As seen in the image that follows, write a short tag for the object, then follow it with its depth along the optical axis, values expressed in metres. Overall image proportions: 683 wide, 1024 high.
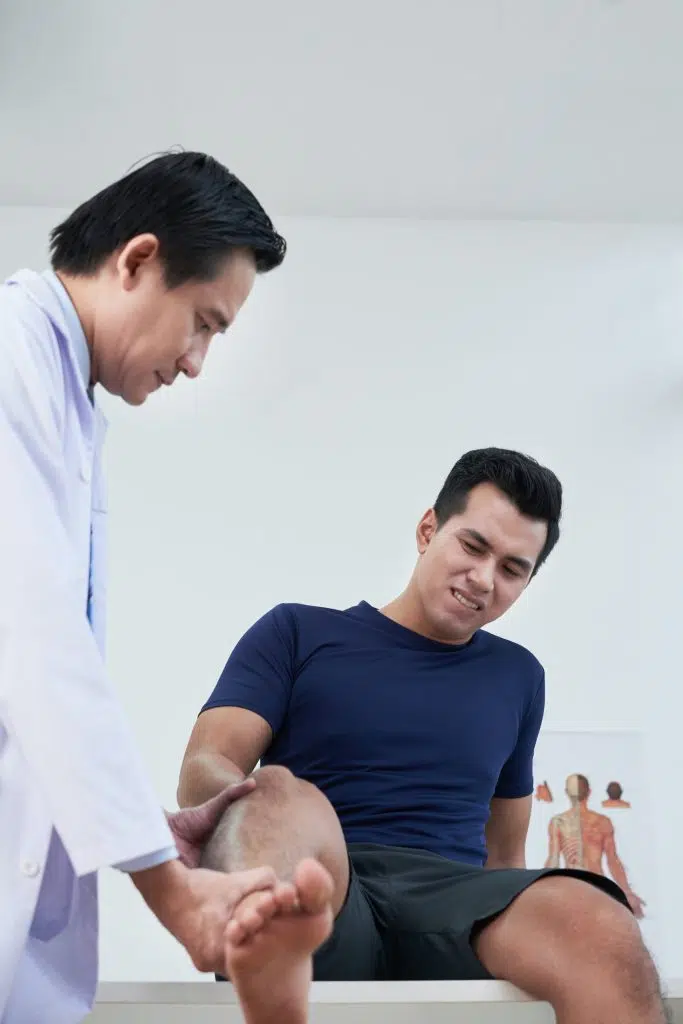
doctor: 0.88
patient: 1.09
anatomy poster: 2.76
